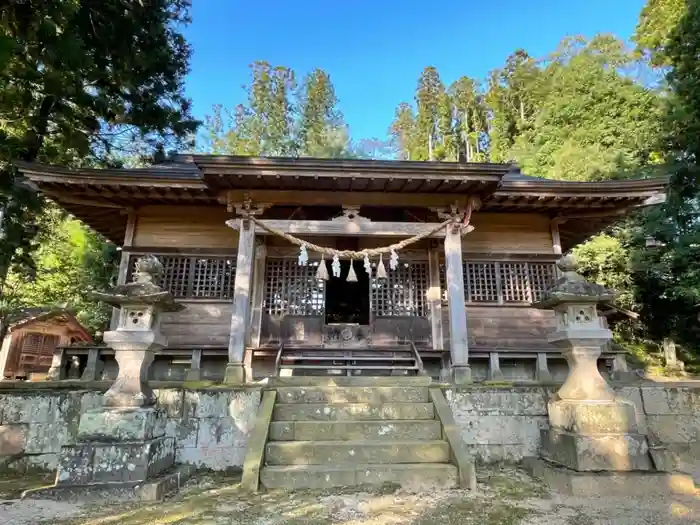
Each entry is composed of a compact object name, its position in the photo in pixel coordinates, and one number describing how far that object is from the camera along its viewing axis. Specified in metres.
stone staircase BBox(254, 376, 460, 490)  4.41
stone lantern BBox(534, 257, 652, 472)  4.45
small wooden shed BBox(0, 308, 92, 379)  13.94
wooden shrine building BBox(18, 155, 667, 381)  6.91
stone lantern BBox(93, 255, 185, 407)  4.73
